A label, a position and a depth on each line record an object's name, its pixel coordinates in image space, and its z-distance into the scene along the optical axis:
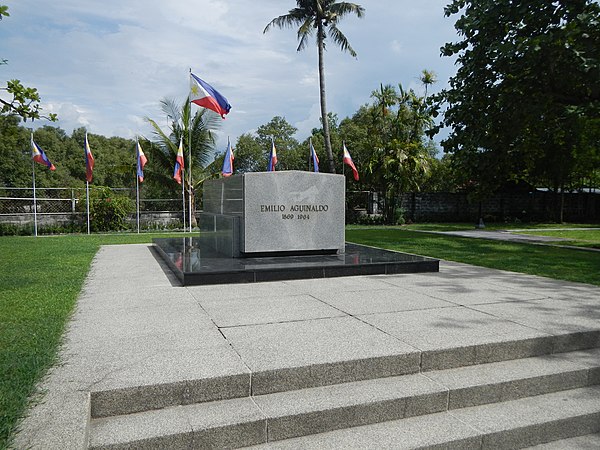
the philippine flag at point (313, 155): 21.42
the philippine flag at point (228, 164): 20.15
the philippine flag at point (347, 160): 20.73
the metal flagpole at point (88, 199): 18.95
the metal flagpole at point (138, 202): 18.75
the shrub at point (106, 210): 20.14
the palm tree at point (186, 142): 22.14
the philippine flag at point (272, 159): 19.83
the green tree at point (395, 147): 23.73
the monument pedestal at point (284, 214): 8.30
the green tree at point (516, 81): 11.12
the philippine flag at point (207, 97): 14.56
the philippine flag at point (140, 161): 18.73
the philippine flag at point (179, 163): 19.16
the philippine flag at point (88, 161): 18.27
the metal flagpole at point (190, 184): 19.62
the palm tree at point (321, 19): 24.50
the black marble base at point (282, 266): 6.95
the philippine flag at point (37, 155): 17.34
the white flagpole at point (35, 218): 17.95
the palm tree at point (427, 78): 27.05
